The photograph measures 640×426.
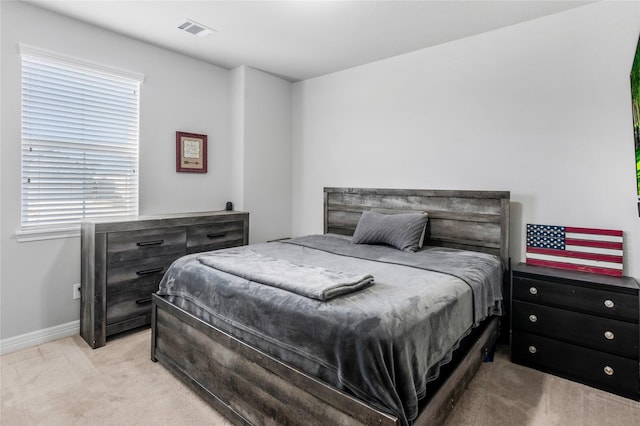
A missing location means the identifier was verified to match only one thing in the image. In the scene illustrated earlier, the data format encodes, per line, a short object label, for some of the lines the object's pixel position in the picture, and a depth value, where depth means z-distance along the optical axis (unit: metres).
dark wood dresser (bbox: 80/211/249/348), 2.64
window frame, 2.60
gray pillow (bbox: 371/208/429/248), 2.98
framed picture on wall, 3.59
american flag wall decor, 2.35
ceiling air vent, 2.85
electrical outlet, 2.91
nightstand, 2.06
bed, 1.30
